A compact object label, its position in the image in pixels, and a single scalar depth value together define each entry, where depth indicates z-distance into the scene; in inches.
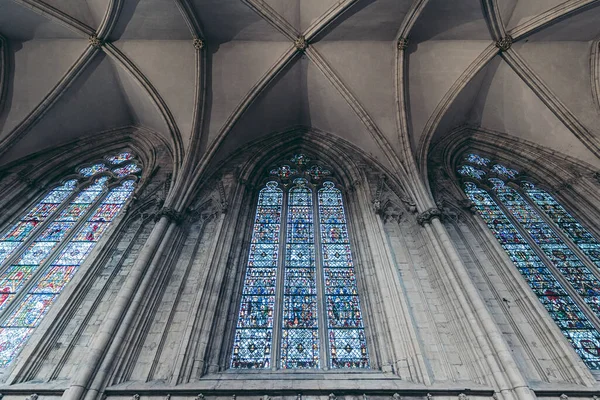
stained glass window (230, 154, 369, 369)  257.1
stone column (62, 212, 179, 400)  206.6
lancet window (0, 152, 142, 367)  269.1
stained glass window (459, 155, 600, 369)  273.3
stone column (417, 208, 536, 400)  207.9
